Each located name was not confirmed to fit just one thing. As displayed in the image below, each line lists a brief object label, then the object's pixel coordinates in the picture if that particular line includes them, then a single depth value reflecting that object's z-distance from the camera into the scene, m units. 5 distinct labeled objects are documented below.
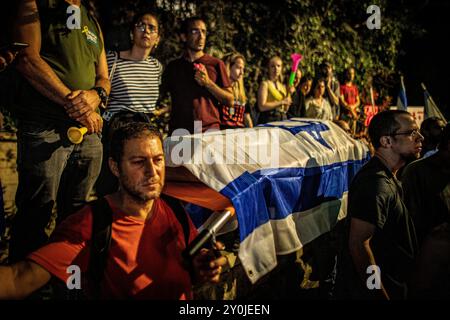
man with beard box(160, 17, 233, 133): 4.78
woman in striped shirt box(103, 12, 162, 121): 3.92
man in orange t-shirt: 2.14
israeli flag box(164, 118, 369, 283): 3.02
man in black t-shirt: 3.26
